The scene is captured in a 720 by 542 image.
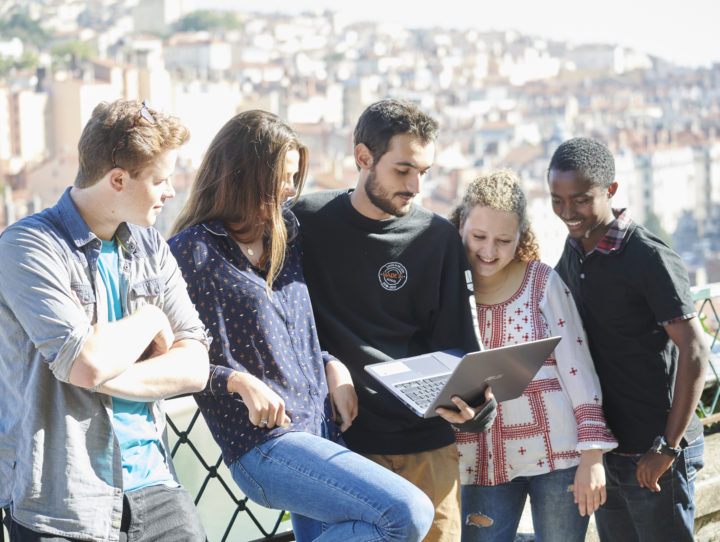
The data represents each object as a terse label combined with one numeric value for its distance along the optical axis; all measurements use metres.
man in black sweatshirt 3.88
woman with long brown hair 3.56
